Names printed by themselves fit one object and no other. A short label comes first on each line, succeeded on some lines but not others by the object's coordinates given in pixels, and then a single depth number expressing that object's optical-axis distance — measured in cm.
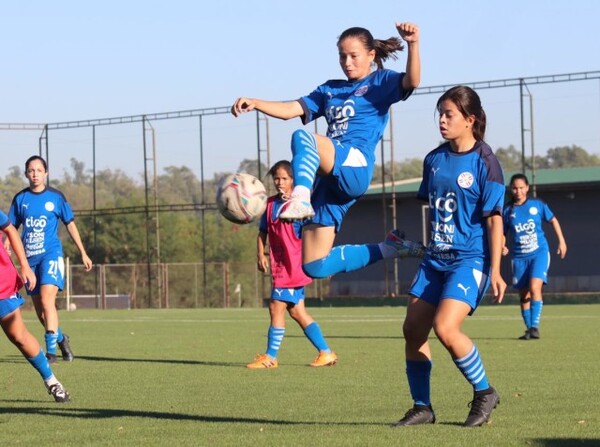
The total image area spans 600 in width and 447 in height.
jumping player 1367
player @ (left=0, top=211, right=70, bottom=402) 1555
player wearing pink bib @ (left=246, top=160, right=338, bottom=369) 2301
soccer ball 1538
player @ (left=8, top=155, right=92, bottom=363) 2443
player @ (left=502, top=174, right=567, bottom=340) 3073
